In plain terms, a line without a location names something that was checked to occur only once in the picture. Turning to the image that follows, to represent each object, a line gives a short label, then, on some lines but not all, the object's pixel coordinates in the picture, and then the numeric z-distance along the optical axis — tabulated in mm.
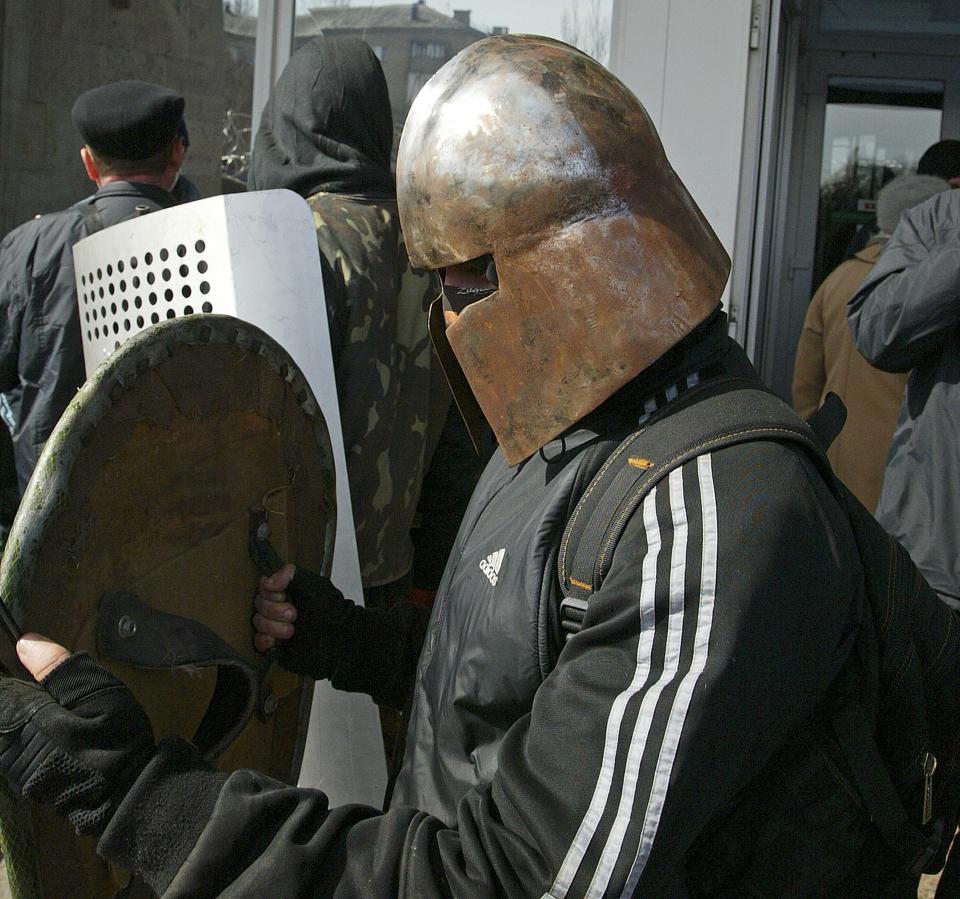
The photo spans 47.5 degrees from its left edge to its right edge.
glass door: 5574
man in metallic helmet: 929
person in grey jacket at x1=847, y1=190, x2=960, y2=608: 2557
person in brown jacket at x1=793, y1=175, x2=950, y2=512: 3441
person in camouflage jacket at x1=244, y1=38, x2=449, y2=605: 2375
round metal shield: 1106
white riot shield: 1822
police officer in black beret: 2756
